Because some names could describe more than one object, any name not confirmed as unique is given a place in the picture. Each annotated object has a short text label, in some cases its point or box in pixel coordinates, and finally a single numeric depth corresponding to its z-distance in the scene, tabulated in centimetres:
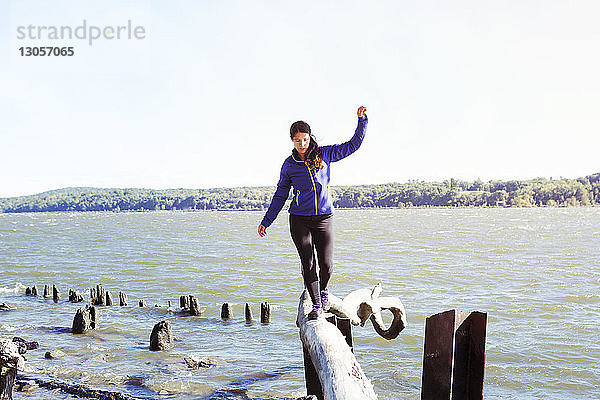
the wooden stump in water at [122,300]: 2158
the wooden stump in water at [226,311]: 1916
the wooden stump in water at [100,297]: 2173
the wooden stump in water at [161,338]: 1471
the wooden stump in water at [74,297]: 2270
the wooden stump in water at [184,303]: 2046
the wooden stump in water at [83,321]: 1662
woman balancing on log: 675
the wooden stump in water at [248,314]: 1864
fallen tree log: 609
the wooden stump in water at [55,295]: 2247
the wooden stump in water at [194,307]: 1976
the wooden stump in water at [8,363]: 575
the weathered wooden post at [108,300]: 2162
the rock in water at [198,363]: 1324
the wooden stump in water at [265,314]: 1831
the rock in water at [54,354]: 1341
